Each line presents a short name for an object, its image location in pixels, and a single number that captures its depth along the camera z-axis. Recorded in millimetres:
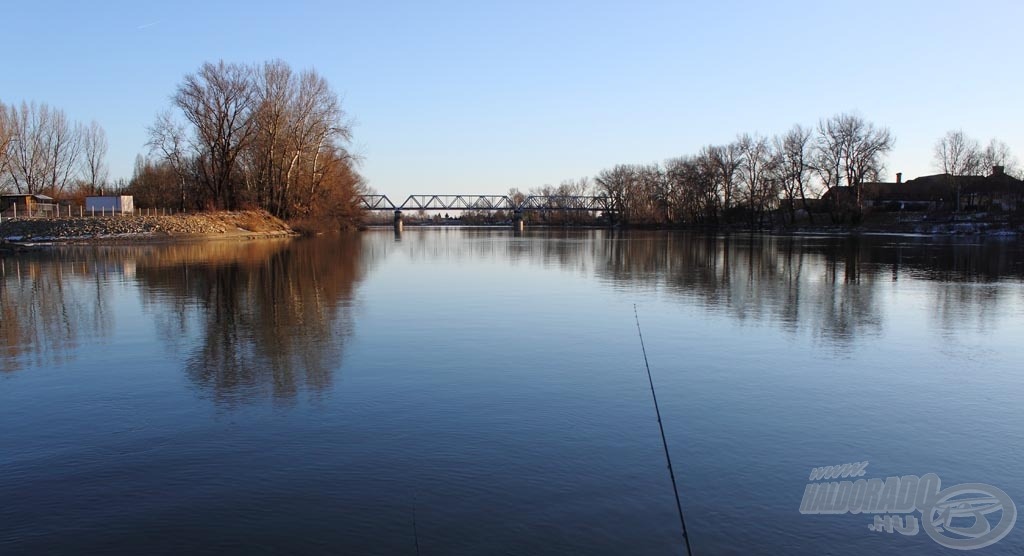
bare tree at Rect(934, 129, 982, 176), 87375
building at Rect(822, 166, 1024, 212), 81062
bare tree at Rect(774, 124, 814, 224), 85000
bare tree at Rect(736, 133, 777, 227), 90688
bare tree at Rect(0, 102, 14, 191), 56694
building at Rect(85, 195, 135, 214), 53897
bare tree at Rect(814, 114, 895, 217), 77188
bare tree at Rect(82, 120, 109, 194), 83581
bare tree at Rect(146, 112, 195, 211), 61578
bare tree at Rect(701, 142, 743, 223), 95750
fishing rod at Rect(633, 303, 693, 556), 4375
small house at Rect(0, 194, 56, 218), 49700
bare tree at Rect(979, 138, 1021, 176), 89125
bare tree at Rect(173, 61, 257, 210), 56906
